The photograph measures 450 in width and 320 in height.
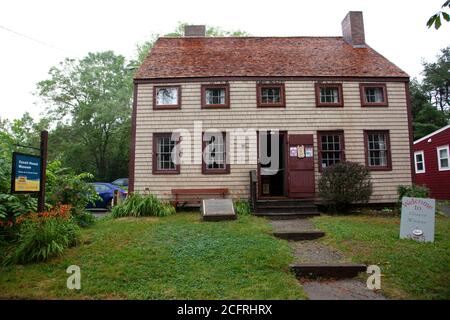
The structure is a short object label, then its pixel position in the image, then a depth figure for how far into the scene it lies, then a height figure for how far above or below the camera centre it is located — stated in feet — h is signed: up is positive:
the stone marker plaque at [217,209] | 27.94 -2.53
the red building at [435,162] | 48.13 +3.58
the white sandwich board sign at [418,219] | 20.43 -2.68
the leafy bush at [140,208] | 31.37 -2.51
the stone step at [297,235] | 22.47 -4.04
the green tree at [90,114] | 85.30 +21.36
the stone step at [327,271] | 15.49 -4.73
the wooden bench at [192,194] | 35.40 -1.18
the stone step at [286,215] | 31.04 -3.40
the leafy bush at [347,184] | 31.14 -0.10
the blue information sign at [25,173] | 17.79 +0.88
